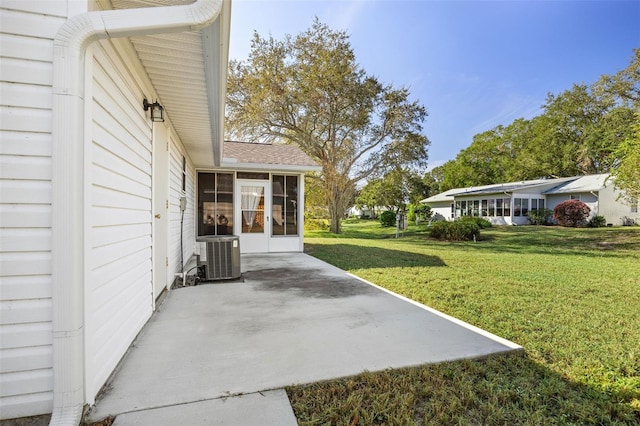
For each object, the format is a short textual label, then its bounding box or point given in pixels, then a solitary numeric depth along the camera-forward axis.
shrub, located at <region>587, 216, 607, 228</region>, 18.12
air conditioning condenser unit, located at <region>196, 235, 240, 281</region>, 5.08
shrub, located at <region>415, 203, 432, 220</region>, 28.45
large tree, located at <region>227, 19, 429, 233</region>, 16.41
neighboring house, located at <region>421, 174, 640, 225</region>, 19.12
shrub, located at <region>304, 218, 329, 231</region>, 20.36
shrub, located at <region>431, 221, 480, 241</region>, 13.16
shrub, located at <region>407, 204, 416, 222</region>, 28.50
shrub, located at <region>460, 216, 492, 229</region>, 18.27
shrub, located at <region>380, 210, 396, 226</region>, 23.47
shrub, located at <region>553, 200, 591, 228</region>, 17.89
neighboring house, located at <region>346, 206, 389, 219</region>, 44.25
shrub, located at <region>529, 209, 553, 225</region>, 20.61
